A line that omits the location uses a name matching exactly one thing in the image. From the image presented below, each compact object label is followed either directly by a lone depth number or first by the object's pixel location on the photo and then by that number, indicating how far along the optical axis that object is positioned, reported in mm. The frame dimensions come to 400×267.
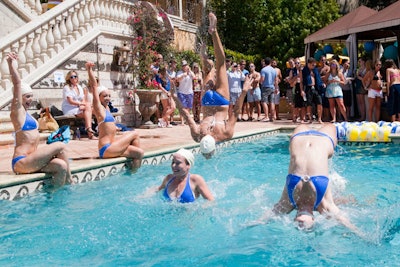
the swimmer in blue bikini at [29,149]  5966
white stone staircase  9930
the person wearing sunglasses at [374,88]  12688
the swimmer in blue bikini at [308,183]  4176
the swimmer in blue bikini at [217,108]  6996
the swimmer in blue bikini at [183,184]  5168
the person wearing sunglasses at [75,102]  10305
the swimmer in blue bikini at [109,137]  7258
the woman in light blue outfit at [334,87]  13219
